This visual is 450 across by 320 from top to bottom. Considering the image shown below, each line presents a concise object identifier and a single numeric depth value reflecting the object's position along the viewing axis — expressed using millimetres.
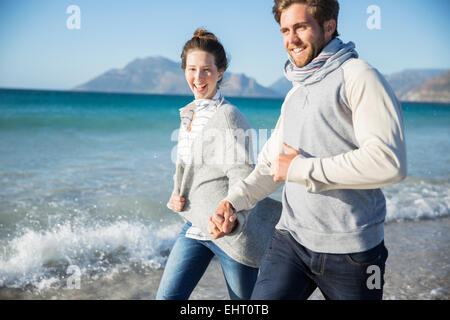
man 1524
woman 2387
